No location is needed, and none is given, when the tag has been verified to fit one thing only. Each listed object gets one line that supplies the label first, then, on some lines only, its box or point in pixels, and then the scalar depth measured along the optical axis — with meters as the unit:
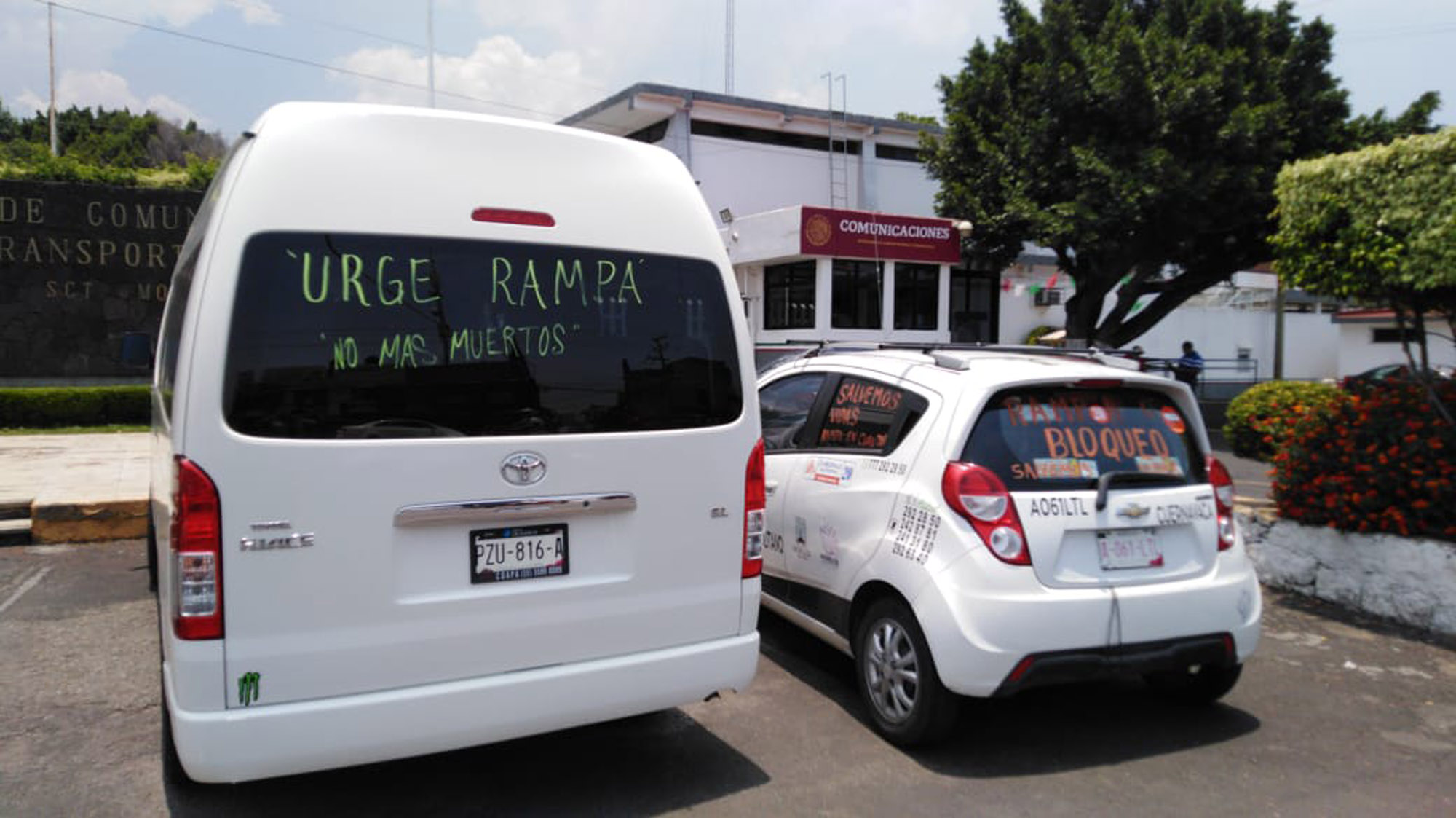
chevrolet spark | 3.90
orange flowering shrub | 5.85
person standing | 18.72
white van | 2.92
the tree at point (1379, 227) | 5.51
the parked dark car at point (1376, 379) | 6.60
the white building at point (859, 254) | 23.03
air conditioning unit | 29.56
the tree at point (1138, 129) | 17.67
